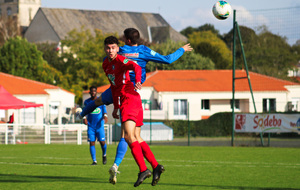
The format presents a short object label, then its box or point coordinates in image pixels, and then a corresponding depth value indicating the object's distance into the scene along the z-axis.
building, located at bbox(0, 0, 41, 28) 150.88
